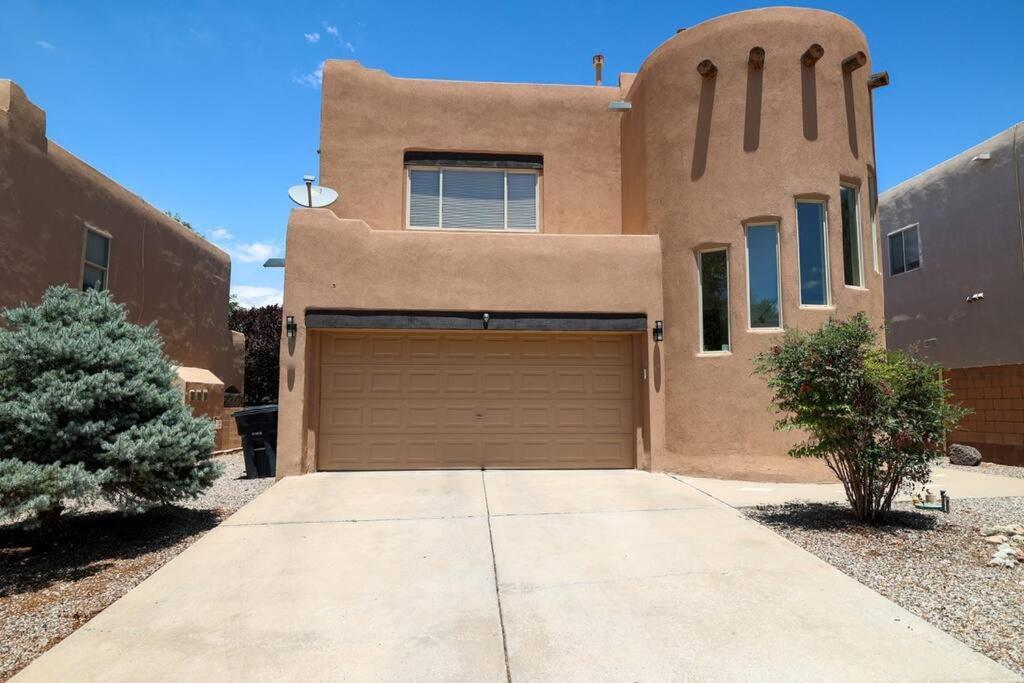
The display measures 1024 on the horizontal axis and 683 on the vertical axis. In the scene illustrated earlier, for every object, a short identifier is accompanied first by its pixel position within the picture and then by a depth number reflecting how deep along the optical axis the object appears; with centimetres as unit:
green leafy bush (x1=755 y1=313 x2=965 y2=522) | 654
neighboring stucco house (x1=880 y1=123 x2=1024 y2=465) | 1270
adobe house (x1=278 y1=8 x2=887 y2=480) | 981
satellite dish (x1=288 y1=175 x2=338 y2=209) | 1018
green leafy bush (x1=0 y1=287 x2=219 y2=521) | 565
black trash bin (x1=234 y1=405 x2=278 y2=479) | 1034
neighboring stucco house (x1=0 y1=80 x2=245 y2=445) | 1070
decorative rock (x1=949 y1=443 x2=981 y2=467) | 1255
